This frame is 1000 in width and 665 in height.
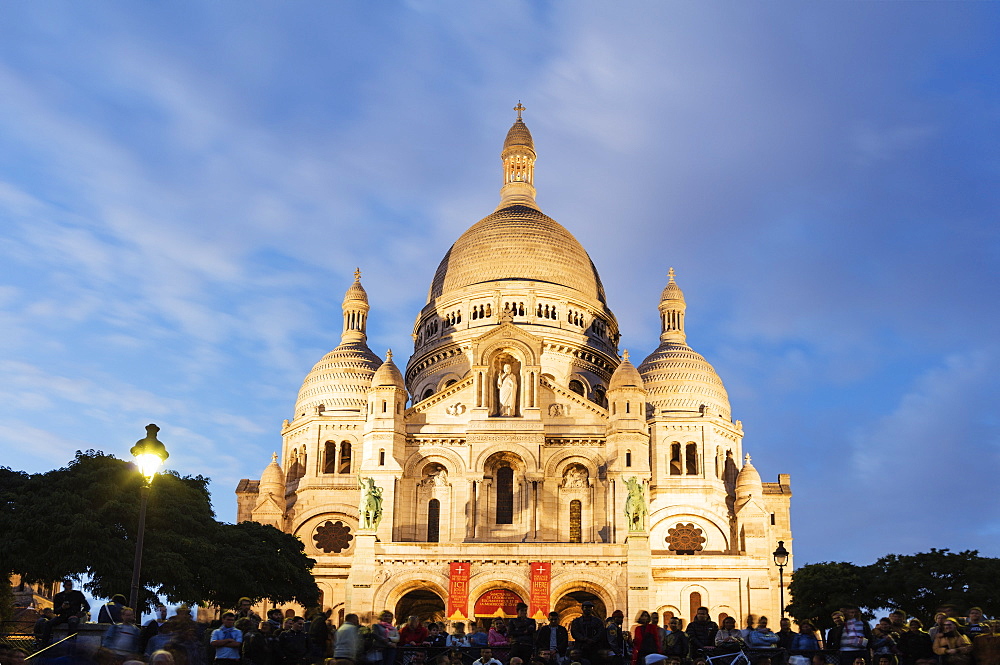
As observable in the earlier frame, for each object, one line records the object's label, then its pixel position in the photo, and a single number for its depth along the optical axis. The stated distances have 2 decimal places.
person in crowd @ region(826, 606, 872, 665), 24.30
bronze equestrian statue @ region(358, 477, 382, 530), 59.88
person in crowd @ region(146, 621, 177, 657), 21.41
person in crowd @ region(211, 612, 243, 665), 22.30
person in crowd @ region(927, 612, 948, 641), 23.64
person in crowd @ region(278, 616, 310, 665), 23.14
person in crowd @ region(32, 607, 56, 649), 25.59
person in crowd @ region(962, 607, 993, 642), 23.69
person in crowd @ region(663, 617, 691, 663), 25.78
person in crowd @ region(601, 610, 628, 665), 26.39
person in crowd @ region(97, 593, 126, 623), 26.19
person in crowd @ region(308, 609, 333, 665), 24.11
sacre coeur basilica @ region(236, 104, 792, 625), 59.06
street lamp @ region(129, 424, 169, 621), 24.95
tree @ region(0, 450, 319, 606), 45.22
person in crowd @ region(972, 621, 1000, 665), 22.75
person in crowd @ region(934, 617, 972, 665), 23.11
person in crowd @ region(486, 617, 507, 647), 28.14
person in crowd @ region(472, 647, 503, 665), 23.10
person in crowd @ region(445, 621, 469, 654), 28.47
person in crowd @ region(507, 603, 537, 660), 25.94
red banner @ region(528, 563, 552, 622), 57.47
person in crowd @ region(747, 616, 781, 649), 25.41
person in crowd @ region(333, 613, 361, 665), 22.47
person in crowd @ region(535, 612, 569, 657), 26.42
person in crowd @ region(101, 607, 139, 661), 22.42
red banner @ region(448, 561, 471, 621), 57.97
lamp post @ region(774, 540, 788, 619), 39.90
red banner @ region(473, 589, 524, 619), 58.84
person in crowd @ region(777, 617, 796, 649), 26.10
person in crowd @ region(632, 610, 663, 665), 25.19
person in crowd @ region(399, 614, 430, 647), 27.28
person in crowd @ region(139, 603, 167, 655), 25.16
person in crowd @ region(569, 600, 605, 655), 25.62
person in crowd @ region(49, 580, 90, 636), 26.27
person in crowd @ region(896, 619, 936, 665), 24.12
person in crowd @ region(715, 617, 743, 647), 25.64
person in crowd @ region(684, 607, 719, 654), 26.38
